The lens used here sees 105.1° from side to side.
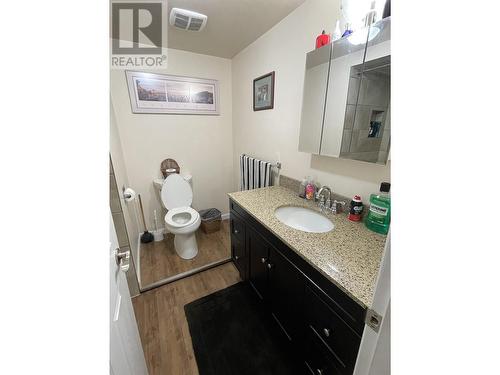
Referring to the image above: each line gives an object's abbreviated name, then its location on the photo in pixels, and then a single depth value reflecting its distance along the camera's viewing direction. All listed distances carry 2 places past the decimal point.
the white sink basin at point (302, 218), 1.30
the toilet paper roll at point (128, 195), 1.66
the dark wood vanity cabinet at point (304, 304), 0.74
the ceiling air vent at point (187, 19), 1.39
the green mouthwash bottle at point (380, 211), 1.00
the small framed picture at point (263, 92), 1.74
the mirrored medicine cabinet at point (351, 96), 0.94
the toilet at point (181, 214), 1.92
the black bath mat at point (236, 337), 1.14
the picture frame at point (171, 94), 2.00
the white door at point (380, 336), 0.43
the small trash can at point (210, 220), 2.50
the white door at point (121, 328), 0.57
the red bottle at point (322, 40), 1.15
